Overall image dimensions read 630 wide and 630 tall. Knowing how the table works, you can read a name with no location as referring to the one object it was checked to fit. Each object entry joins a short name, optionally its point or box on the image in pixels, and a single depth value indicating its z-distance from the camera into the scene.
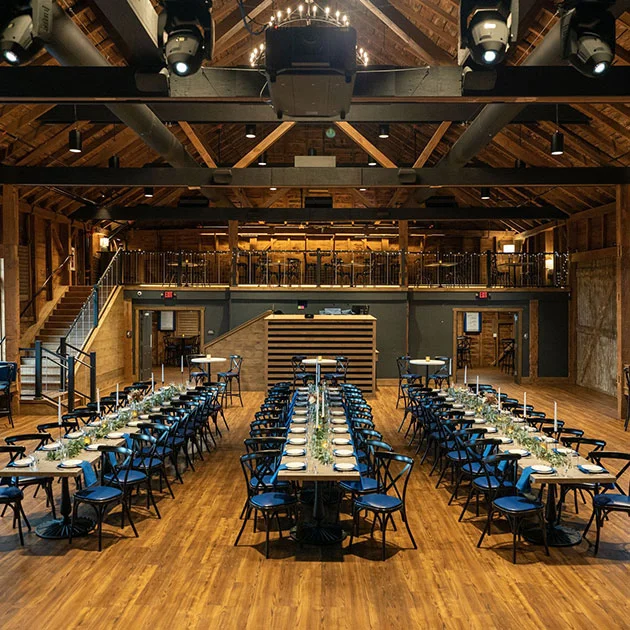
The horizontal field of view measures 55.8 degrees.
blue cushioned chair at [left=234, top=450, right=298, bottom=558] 5.71
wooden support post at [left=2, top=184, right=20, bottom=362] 11.93
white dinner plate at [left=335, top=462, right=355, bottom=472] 5.63
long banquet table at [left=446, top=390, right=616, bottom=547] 5.54
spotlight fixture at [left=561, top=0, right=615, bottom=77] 4.31
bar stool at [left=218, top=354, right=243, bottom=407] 13.57
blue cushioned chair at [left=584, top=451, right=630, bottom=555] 5.68
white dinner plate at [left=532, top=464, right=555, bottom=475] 5.66
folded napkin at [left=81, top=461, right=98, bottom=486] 5.94
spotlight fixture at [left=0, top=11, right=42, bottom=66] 4.12
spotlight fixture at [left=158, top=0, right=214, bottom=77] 4.54
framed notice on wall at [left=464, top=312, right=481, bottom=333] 20.25
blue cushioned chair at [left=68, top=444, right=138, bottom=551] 5.76
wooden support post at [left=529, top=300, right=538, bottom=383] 16.92
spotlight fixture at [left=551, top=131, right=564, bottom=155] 8.86
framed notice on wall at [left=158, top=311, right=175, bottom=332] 21.30
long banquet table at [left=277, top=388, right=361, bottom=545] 5.52
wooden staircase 12.92
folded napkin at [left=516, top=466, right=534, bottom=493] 5.88
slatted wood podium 14.91
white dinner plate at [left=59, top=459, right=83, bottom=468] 5.75
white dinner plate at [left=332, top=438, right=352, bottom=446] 6.60
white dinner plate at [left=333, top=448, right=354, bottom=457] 6.14
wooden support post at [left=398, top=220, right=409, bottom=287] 16.91
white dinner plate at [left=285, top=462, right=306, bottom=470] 5.67
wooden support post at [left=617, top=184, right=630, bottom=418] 11.60
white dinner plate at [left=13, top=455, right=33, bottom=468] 5.77
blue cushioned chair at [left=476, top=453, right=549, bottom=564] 5.54
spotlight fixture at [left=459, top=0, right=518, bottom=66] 4.29
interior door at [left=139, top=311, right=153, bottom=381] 17.36
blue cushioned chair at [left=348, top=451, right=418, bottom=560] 5.57
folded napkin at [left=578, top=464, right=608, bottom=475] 5.64
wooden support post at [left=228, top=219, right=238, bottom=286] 17.00
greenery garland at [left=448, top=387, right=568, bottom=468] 6.09
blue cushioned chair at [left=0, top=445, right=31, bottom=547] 5.84
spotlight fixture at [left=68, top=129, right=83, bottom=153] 9.52
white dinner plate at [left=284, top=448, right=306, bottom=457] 6.12
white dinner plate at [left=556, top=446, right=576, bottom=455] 6.21
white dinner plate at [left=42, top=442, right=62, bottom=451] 6.25
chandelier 4.60
